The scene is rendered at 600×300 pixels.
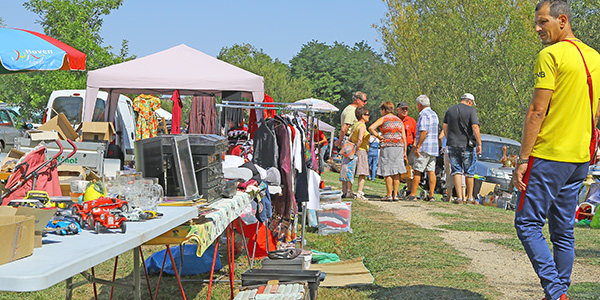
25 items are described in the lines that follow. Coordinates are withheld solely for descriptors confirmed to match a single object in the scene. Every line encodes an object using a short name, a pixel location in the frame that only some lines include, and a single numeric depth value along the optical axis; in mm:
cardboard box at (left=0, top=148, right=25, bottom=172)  5453
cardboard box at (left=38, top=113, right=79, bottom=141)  7437
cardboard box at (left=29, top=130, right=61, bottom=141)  6320
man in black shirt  11641
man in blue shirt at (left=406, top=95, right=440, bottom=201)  11938
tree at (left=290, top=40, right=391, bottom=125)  65562
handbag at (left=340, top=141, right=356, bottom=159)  11672
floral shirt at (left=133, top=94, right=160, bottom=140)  14120
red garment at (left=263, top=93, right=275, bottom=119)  9855
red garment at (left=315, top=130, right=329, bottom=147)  16491
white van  16297
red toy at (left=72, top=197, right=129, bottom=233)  2842
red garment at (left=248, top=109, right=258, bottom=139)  10169
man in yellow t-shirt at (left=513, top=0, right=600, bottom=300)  4105
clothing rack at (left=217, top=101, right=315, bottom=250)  6908
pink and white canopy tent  10891
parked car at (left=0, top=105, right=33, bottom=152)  21328
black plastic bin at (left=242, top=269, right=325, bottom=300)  4566
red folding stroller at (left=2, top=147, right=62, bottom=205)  4051
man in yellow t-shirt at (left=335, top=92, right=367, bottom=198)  11727
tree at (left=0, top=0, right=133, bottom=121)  25078
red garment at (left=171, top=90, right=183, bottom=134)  11492
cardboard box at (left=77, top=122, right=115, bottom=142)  10477
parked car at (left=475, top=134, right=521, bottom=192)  15070
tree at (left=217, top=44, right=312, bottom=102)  49781
